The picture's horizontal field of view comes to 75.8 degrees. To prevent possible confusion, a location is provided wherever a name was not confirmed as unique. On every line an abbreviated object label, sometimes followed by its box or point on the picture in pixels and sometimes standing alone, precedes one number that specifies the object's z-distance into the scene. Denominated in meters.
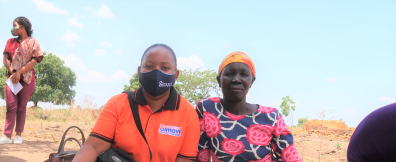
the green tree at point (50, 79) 23.78
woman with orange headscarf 2.17
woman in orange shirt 1.91
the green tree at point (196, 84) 17.81
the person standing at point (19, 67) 5.19
